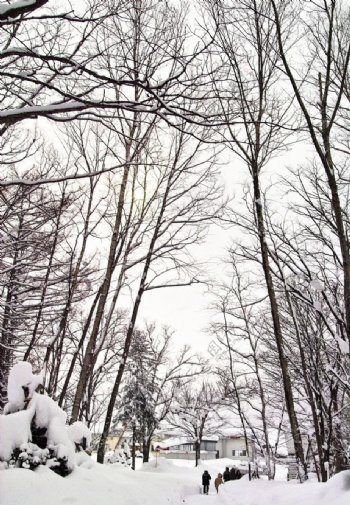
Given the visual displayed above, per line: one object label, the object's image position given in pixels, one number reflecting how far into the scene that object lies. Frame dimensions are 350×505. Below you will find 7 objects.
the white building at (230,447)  70.94
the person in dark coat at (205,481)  20.25
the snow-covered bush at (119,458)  22.56
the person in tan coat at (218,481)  21.80
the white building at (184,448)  66.69
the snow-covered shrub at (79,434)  7.58
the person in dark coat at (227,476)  25.14
